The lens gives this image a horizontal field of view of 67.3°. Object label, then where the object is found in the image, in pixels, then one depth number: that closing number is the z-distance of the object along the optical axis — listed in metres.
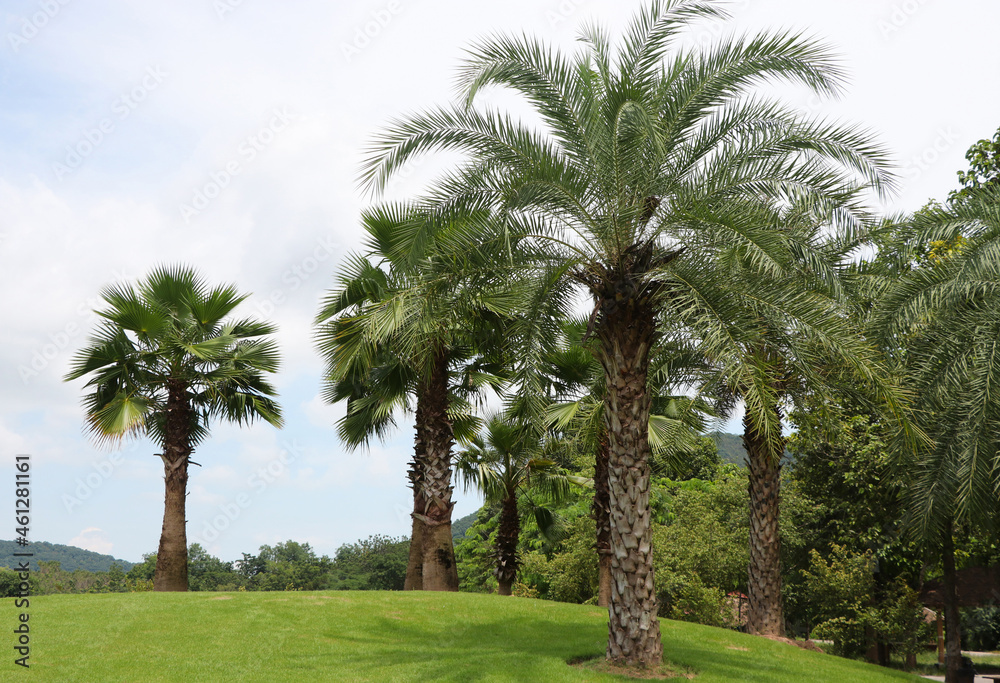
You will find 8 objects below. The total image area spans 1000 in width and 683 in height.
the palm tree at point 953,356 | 12.74
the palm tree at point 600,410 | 16.58
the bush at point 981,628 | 32.08
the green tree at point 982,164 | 22.75
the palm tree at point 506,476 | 21.65
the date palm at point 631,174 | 10.67
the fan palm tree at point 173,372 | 18.42
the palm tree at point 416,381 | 17.14
